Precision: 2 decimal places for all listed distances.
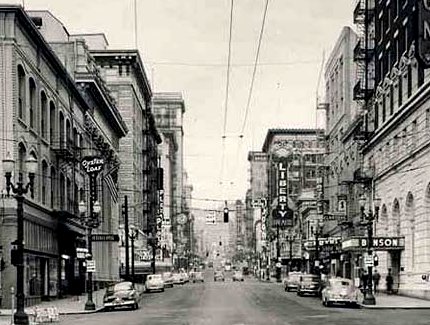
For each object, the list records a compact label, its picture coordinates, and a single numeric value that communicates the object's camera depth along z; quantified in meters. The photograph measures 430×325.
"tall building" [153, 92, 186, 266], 188.39
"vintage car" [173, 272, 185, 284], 109.01
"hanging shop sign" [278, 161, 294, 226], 129.00
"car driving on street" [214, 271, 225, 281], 136.38
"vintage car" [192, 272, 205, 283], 125.40
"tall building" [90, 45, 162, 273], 112.69
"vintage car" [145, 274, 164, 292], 78.38
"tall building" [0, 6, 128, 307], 47.59
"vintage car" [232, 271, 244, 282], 129.59
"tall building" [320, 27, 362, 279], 85.50
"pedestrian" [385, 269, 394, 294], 65.94
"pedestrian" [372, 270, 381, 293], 67.62
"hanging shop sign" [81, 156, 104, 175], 60.44
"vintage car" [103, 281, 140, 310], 47.78
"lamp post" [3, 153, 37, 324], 34.72
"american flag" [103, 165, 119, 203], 85.83
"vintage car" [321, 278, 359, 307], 47.59
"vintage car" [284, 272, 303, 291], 75.11
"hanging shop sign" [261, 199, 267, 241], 184.30
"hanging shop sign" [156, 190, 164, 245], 145.88
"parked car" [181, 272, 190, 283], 115.19
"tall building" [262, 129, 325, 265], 132.25
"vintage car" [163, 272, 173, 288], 94.81
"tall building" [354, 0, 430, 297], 57.12
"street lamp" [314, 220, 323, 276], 83.44
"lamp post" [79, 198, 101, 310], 46.91
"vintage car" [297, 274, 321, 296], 62.72
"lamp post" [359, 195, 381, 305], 49.25
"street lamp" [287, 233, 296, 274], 124.56
